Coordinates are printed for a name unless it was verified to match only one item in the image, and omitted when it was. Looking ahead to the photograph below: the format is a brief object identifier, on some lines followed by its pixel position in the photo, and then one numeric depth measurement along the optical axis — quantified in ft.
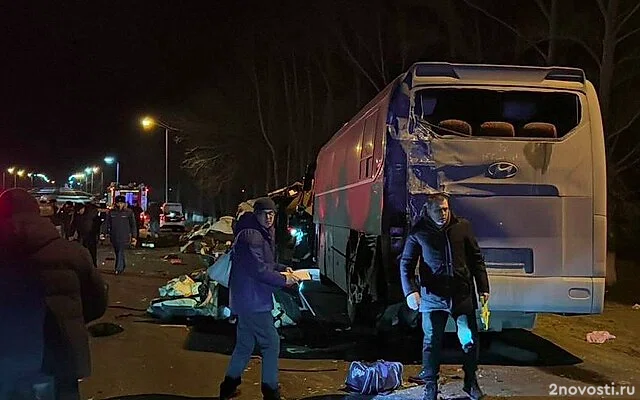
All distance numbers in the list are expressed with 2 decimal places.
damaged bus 29.96
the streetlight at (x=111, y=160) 247.50
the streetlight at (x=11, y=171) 276.62
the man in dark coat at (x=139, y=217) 116.95
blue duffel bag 26.03
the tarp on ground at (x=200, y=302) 37.73
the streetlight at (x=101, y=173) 281.64
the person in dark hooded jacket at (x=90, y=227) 63.21
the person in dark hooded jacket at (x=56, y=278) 14.85
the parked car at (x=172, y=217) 135.23
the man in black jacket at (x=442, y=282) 24.45
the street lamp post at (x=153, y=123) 152.87
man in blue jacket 23.67
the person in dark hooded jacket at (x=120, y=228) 62.23
